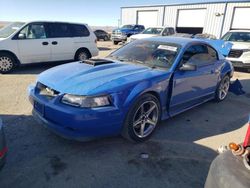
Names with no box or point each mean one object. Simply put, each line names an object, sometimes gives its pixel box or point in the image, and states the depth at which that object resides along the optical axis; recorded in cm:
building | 2170
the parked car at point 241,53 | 928
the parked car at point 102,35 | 2660
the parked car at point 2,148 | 211
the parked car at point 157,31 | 1637
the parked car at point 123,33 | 2149
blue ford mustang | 286
